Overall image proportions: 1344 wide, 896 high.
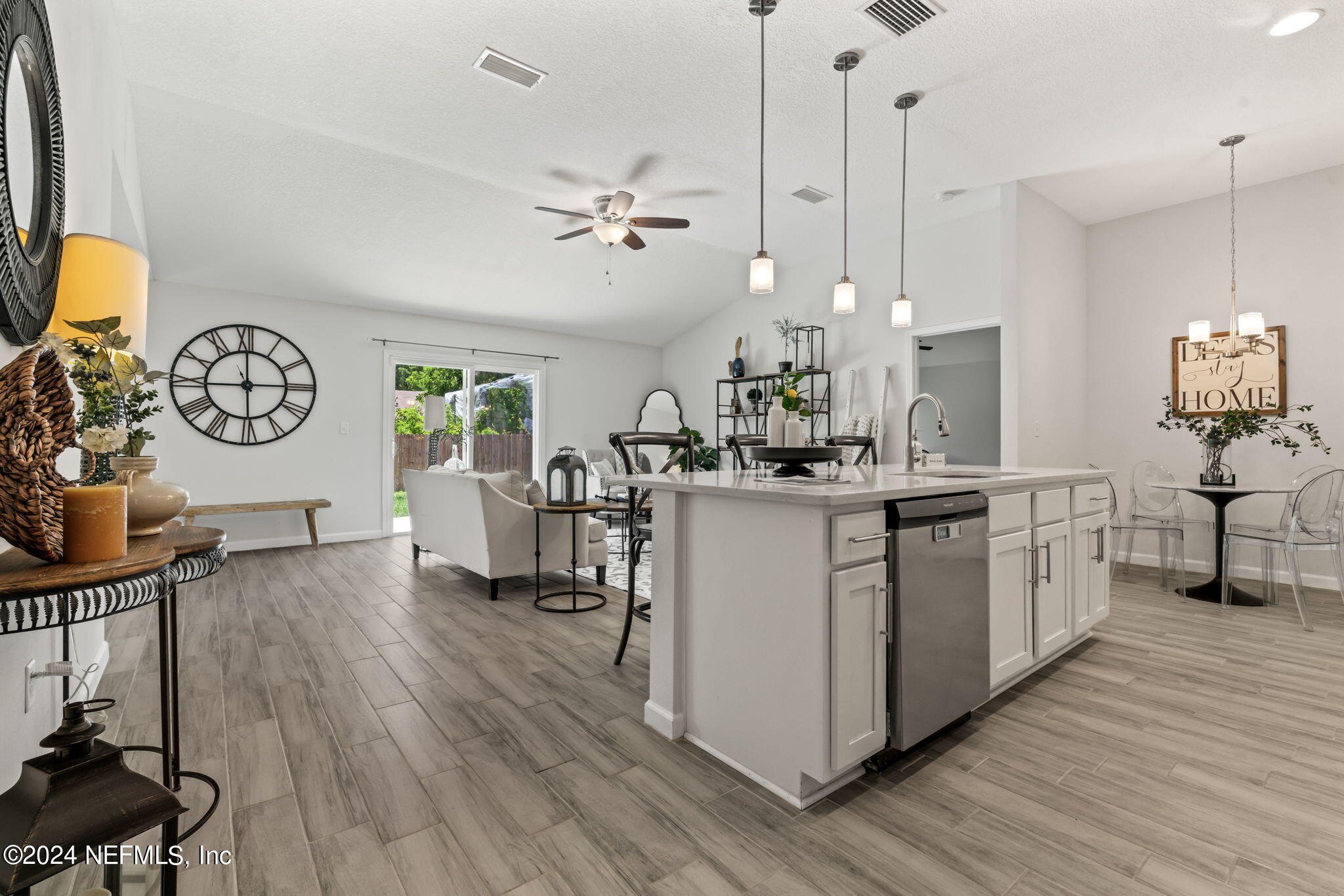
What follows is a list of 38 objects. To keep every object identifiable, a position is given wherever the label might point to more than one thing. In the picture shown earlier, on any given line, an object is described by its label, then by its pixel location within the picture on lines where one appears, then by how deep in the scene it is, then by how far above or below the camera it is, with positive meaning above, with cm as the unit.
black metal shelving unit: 667 +51
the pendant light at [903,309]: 364 +86
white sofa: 398 -56
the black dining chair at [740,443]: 295 +3
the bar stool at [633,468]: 274 -8
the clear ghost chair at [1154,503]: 472 -42
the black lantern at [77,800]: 103 -64
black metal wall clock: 557 +61
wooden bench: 505 -53
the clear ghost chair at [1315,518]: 353 -39
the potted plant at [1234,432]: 408 +14
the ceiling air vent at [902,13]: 270 +198
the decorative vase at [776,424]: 225 +9
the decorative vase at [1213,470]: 416 -13
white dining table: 390 -52
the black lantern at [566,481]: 390 -20
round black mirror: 120 +61
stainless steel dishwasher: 184 -53
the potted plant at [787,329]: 692 +139
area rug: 427 -97
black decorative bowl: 216 -2
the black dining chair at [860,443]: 373 +4
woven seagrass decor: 97 -1
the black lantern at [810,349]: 671 +114
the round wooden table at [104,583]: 87 -22
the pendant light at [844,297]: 343 +87
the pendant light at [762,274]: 312 +92
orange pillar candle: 107 -13
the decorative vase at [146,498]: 145 -12
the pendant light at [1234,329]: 391 +83
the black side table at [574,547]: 372 -67
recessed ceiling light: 272 +196
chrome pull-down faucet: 262 +10
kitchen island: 167 -51
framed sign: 452 +57
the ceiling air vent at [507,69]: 313 +203
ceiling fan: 433 +168
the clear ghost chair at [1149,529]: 421 -61
